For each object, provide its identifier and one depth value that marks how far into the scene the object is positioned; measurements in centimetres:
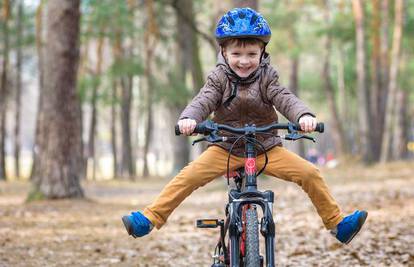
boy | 507
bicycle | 460
